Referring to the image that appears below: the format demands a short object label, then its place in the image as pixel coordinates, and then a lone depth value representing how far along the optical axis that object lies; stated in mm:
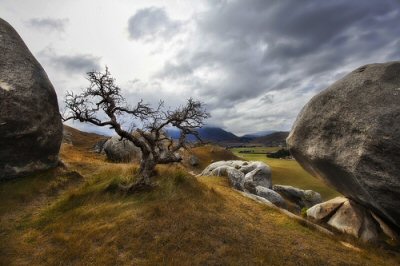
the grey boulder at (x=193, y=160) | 80531
